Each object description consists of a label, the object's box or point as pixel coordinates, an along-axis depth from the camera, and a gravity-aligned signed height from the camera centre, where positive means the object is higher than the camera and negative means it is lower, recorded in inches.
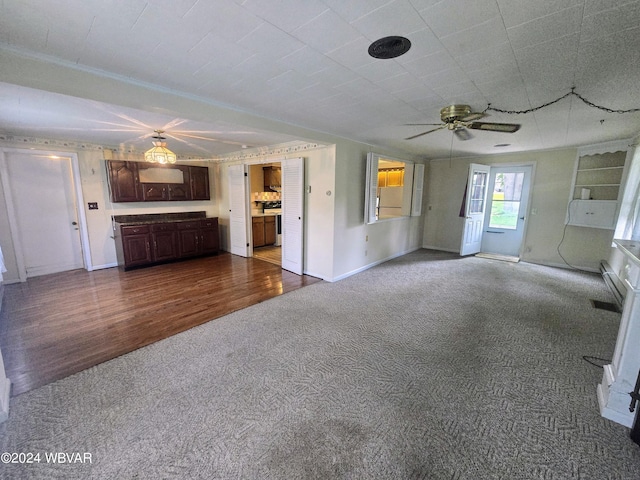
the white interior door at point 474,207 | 218.8 -7.0
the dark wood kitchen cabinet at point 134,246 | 184.5 -39.7
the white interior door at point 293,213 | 174.3 -12.7
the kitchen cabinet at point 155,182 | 191.0 +8.0
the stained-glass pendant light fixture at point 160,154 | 146.2 +21.4
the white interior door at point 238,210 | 219.1 -14.0
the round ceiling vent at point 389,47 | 58.1 +34.8
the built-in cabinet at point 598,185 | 168.6 +11.3
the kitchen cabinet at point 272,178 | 276.2 +17.4
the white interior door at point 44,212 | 161.9 -14.9
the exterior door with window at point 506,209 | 220.1 -8.8
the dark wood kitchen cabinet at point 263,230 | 253.6 -35.8
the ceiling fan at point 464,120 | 95.2 +31.0
